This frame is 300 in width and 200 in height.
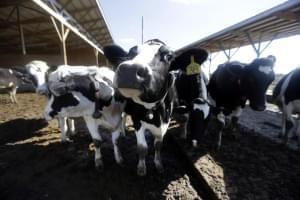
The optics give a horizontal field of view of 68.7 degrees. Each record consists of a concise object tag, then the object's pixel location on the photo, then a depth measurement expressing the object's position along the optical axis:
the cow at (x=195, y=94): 2.73
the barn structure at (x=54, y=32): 8.18
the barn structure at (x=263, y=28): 4.96
